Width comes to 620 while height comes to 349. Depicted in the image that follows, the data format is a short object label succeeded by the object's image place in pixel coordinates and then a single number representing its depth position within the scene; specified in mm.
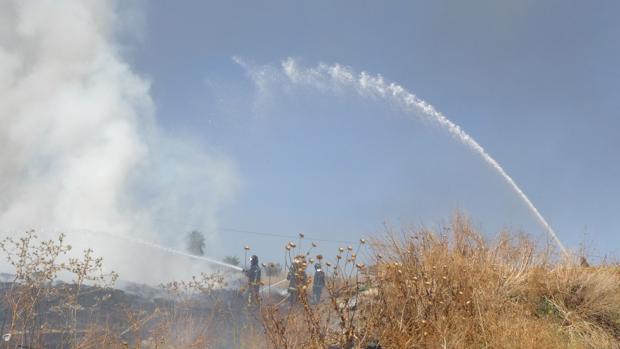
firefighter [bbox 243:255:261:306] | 18191
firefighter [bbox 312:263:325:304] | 14441
